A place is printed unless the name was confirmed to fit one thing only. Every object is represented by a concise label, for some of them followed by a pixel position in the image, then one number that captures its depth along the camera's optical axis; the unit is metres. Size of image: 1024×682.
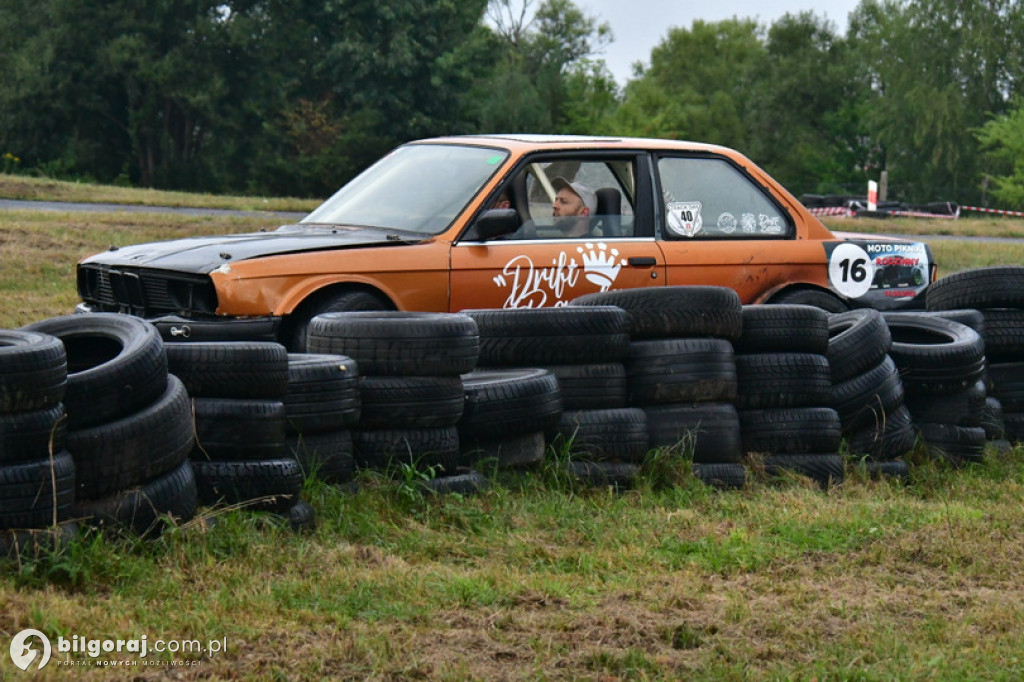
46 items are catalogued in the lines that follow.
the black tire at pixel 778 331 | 12.93
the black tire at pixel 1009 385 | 15.29
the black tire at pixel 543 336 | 12.09
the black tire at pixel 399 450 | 10.73
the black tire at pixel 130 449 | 8.53
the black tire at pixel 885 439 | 13.47
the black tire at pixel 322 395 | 10.23
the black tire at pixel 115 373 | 8.63
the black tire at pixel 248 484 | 9.55
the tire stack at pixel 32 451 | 8.06
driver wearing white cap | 15.83
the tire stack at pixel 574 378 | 11.68
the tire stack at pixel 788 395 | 12.69
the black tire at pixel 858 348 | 13.45
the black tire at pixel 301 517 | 9.64
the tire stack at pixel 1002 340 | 15.25
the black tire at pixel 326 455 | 10.26
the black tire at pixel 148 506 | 8.55
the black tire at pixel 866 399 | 13.36
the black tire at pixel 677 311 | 12.47
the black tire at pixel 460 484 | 10.62
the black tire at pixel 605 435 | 11.85
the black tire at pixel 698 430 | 12.23
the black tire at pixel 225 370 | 9.77
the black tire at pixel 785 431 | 12.68
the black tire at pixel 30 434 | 8.08
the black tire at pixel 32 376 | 8.06
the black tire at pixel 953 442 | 14.05
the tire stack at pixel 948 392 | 14.00
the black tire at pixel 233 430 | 9.66
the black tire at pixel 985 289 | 15.48
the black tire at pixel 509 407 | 11.23
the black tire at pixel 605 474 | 11.65
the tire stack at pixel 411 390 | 10.73
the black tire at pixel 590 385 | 12.05
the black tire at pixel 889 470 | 13.26
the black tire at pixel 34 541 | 8.05
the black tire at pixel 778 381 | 12.73
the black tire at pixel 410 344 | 10.80
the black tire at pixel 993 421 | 14.92
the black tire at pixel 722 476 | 12.12
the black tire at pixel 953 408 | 14.15
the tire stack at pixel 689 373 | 12.26
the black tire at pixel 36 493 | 8.05
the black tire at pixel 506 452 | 11.36
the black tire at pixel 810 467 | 12.61
